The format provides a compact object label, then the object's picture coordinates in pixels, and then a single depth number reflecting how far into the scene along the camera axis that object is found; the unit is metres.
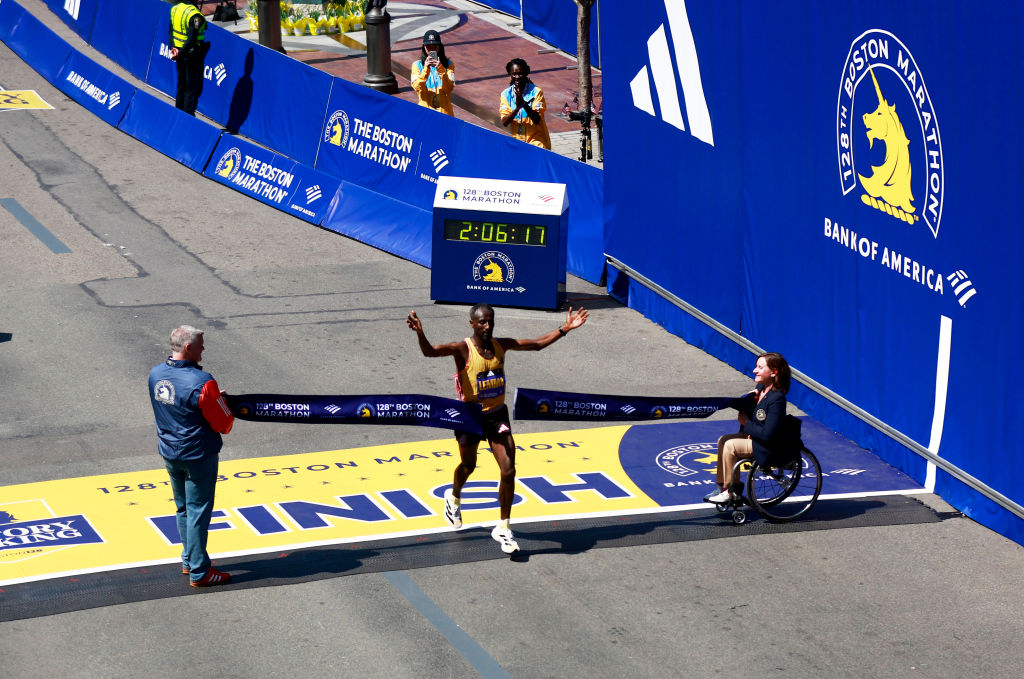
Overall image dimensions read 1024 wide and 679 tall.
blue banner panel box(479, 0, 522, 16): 32.94
